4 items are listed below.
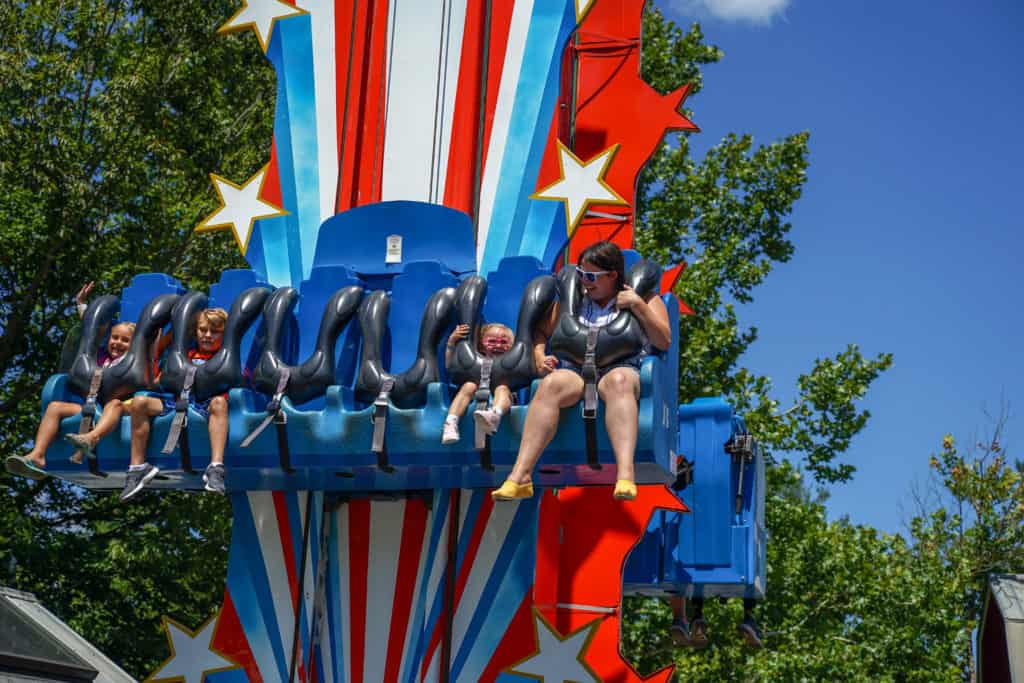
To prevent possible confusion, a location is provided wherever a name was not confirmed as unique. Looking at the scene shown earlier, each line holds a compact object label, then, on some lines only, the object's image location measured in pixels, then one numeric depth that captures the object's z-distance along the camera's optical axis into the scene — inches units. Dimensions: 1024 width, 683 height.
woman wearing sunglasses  251.1
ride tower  282.8
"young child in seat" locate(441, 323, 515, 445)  262.8
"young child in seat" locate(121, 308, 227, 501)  283.0
